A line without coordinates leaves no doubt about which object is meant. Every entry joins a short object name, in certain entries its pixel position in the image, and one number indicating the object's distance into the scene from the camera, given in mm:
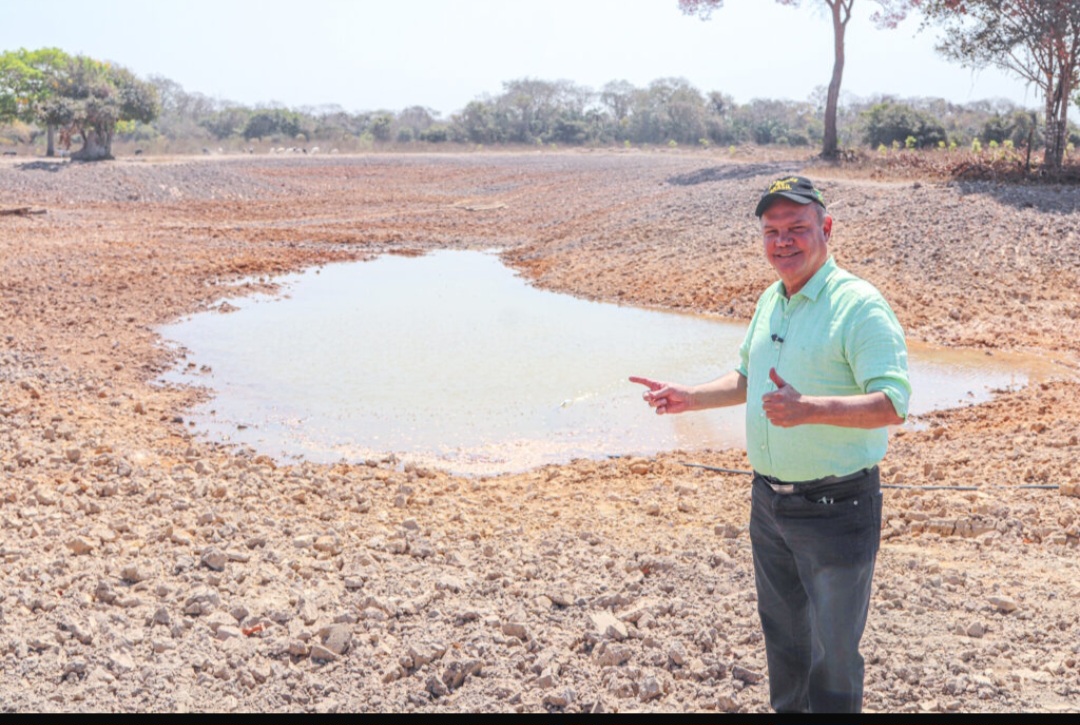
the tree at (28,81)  39938
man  2762
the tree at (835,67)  27188
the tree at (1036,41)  19812
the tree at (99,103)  35719
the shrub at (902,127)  36750
